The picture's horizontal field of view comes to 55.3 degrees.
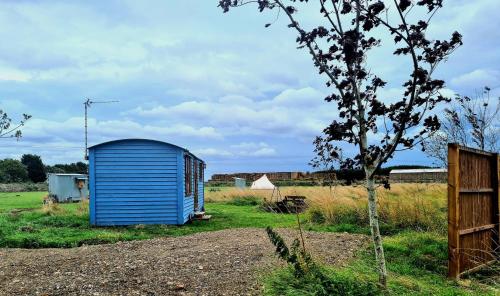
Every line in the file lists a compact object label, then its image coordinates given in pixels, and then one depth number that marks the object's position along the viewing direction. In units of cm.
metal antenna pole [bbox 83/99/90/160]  2648
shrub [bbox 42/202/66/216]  1563
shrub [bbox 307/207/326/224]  1305
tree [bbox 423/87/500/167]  1430
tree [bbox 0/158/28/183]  5426
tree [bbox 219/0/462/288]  468
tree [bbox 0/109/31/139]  1359
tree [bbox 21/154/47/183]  5968
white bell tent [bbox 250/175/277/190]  2932
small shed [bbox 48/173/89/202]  2600
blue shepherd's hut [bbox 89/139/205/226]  1392
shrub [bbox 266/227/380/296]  438
